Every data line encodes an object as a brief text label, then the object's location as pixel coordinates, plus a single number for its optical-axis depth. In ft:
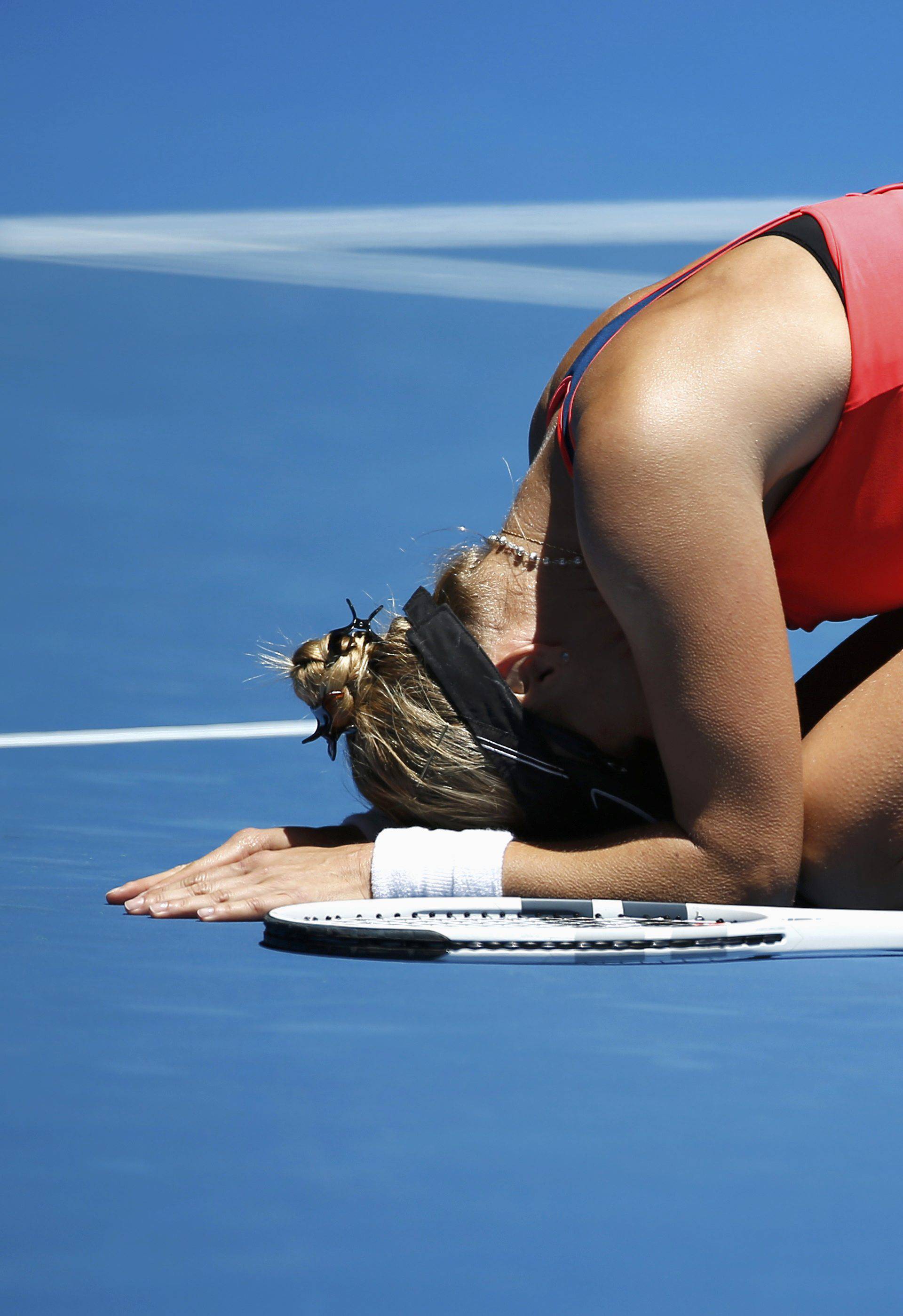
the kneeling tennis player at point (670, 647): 32.19
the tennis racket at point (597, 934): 32.31
